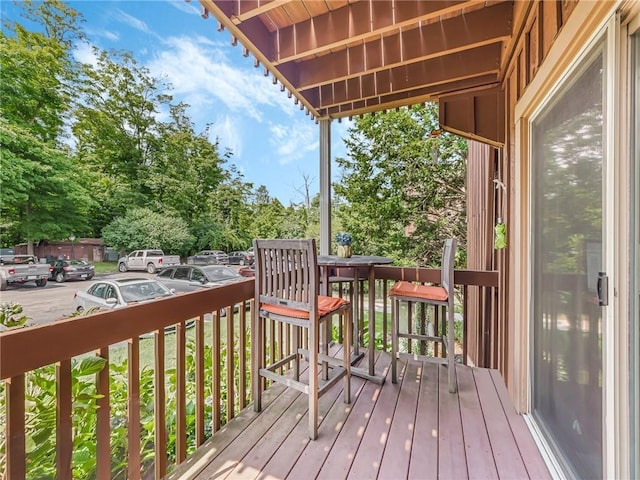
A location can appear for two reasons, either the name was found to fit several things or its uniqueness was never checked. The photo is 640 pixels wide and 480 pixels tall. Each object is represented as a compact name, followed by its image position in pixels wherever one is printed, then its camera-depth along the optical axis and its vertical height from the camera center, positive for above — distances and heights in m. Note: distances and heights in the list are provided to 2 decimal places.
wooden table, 2.44 -0.46
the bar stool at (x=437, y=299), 2.26 -0.48
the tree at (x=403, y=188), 7.46 +1.31
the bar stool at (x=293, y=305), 1.79 -0.44
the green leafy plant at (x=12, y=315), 1.17 -0.30
